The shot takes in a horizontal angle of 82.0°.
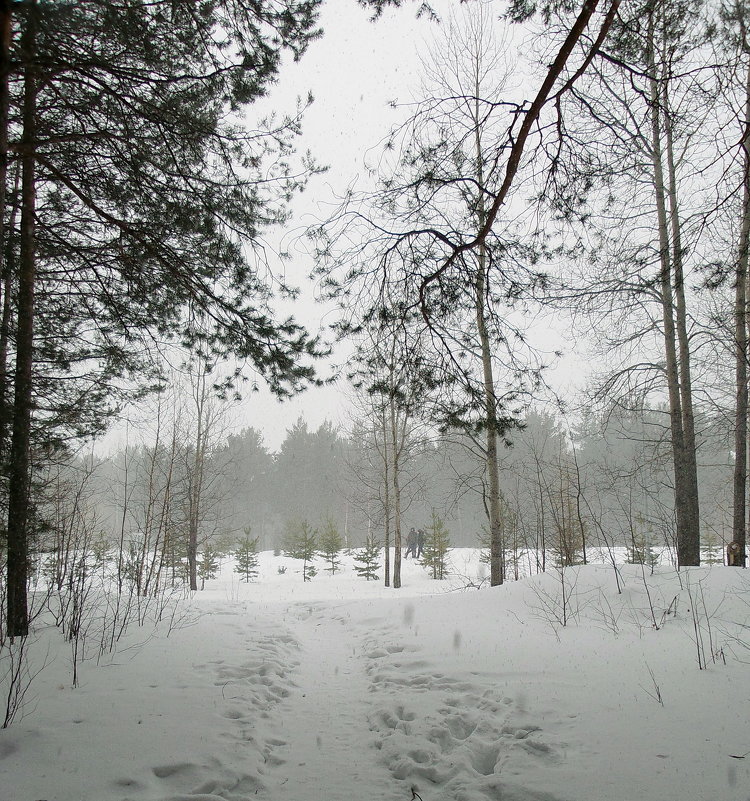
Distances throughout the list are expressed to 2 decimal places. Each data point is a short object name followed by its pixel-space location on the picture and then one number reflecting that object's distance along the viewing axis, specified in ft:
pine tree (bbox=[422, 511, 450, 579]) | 57.62
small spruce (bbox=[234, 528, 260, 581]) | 62.44
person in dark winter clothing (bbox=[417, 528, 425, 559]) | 69.92
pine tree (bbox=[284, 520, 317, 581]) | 61.98
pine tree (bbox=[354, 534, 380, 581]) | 56.34
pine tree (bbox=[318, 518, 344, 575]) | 64.13
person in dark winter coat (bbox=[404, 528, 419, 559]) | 77.96
